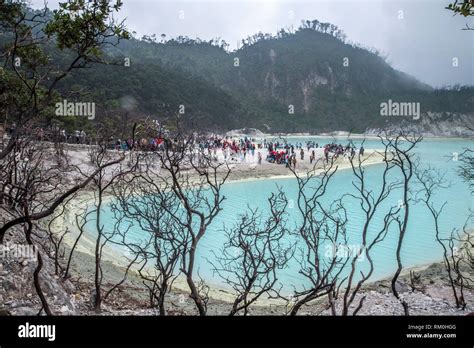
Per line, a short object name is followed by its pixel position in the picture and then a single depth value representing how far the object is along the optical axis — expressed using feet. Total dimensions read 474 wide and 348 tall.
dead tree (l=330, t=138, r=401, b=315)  20.20
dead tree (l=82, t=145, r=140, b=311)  20.34
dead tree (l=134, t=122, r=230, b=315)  13.75
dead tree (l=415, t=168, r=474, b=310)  22.89
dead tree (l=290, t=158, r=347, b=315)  16.10
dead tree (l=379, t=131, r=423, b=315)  20.08
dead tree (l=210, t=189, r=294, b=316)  29.56
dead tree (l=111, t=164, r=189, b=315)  17.65
